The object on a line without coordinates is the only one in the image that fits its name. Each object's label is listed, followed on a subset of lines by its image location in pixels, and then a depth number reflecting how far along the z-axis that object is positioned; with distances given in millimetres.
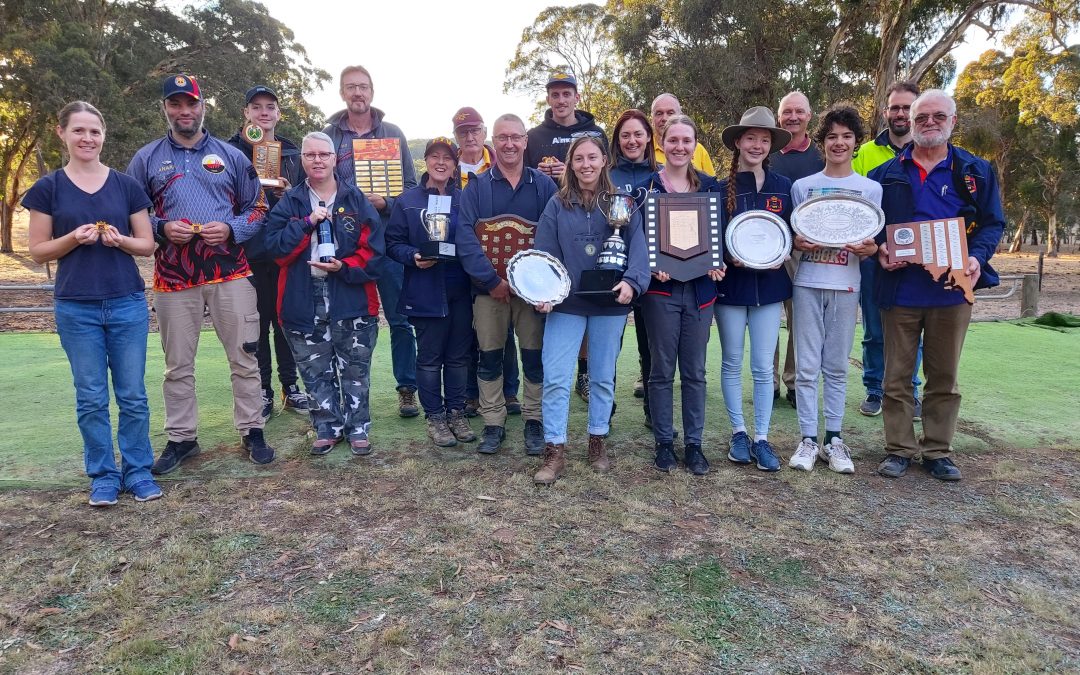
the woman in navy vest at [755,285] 4090
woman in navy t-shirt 3465
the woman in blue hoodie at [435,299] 4457
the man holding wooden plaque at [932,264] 3867
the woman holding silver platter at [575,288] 3918
